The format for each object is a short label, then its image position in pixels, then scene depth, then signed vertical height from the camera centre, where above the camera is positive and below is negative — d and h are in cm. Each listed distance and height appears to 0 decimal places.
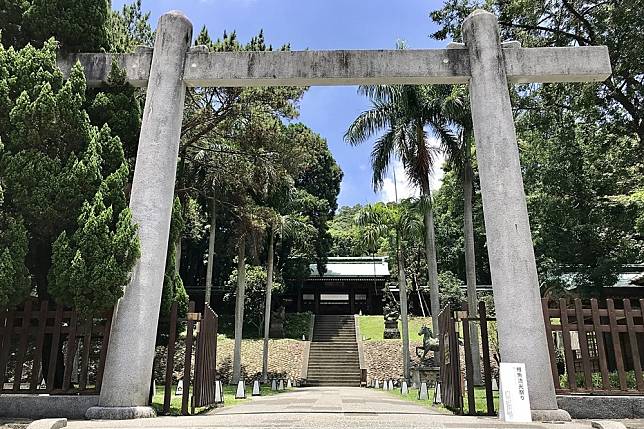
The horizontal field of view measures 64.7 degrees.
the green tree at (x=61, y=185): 654 +213
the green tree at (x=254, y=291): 3011 +355
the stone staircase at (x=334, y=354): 2372 -8
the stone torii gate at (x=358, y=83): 690 +336
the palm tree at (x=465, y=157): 1664 +660
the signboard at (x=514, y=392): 575 -44
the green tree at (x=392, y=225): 2033 +509
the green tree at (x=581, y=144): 1372 +672
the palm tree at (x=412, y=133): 1778 +751
